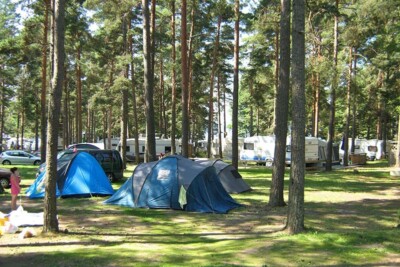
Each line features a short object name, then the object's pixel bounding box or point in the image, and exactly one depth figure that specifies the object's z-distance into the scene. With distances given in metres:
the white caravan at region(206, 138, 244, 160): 43.62
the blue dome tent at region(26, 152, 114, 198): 14.57
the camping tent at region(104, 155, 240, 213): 12.39
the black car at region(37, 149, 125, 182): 18.58
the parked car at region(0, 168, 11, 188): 17.08
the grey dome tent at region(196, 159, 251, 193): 15.82
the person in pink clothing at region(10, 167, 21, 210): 11.64
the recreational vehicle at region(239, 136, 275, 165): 34.16
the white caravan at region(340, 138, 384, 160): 43.34
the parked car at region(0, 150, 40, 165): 31.80
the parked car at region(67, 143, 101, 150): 26.47
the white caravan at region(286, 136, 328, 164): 31.20
